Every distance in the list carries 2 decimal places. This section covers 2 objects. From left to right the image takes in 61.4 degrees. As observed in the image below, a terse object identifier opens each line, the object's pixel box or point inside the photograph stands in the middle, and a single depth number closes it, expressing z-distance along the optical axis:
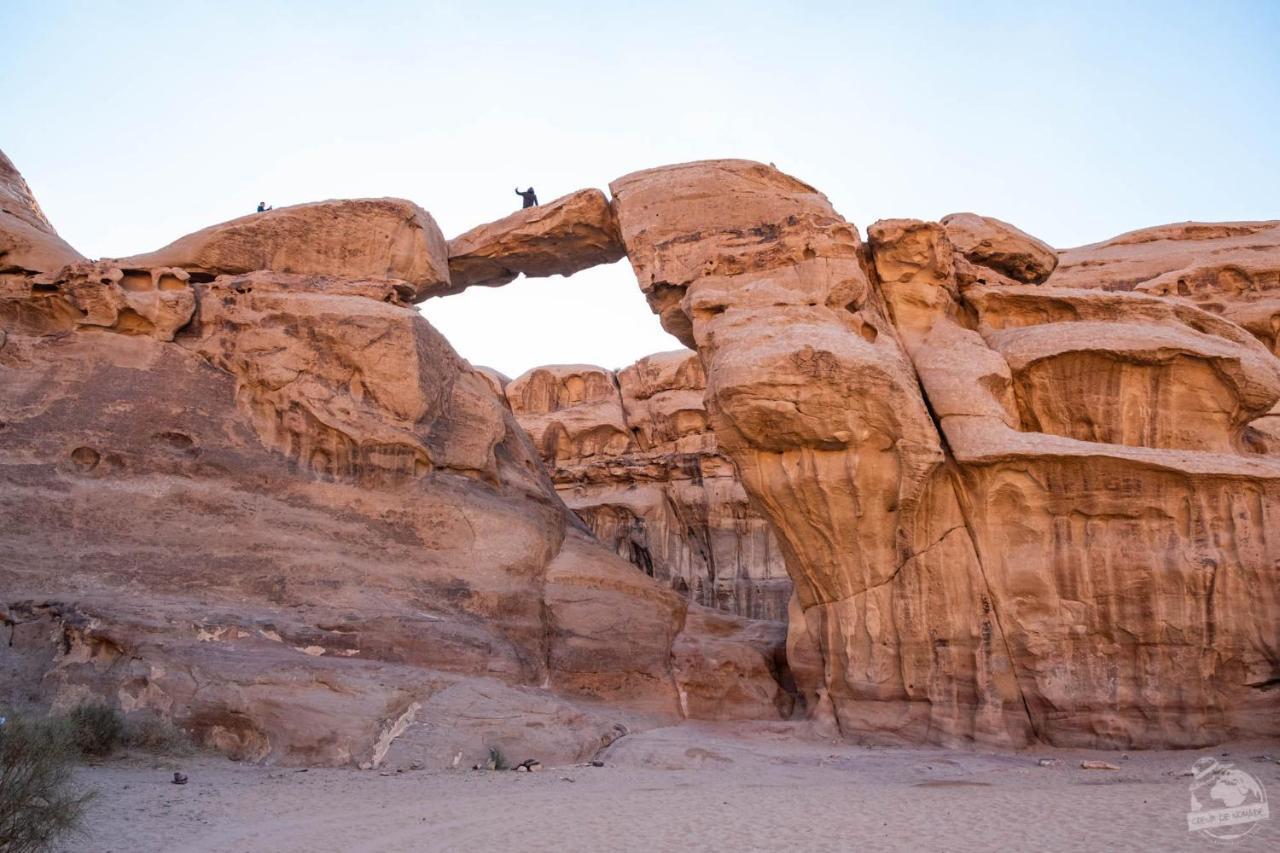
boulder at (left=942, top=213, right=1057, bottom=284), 18.67
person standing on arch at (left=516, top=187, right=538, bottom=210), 24.58
